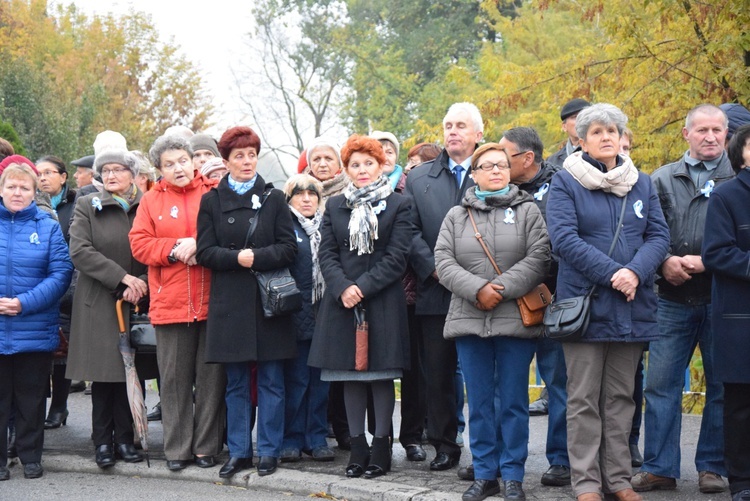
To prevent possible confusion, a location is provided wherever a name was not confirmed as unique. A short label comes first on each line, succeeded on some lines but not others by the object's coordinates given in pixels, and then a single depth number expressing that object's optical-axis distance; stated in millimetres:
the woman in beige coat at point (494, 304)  6227
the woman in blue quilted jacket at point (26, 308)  7438
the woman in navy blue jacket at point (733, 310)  5902
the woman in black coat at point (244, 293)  7082
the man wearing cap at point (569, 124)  8375
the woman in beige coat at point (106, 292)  7559
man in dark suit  7047
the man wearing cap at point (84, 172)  11102
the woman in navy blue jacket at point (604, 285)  5875
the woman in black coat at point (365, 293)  6836
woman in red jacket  7324
